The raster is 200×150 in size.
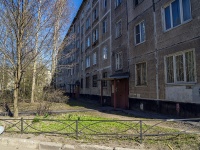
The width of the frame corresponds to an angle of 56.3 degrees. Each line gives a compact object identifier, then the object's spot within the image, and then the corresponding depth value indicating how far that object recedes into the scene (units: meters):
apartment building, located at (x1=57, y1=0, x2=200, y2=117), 8.55
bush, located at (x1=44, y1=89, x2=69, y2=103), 11.25
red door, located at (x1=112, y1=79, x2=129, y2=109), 14.32
